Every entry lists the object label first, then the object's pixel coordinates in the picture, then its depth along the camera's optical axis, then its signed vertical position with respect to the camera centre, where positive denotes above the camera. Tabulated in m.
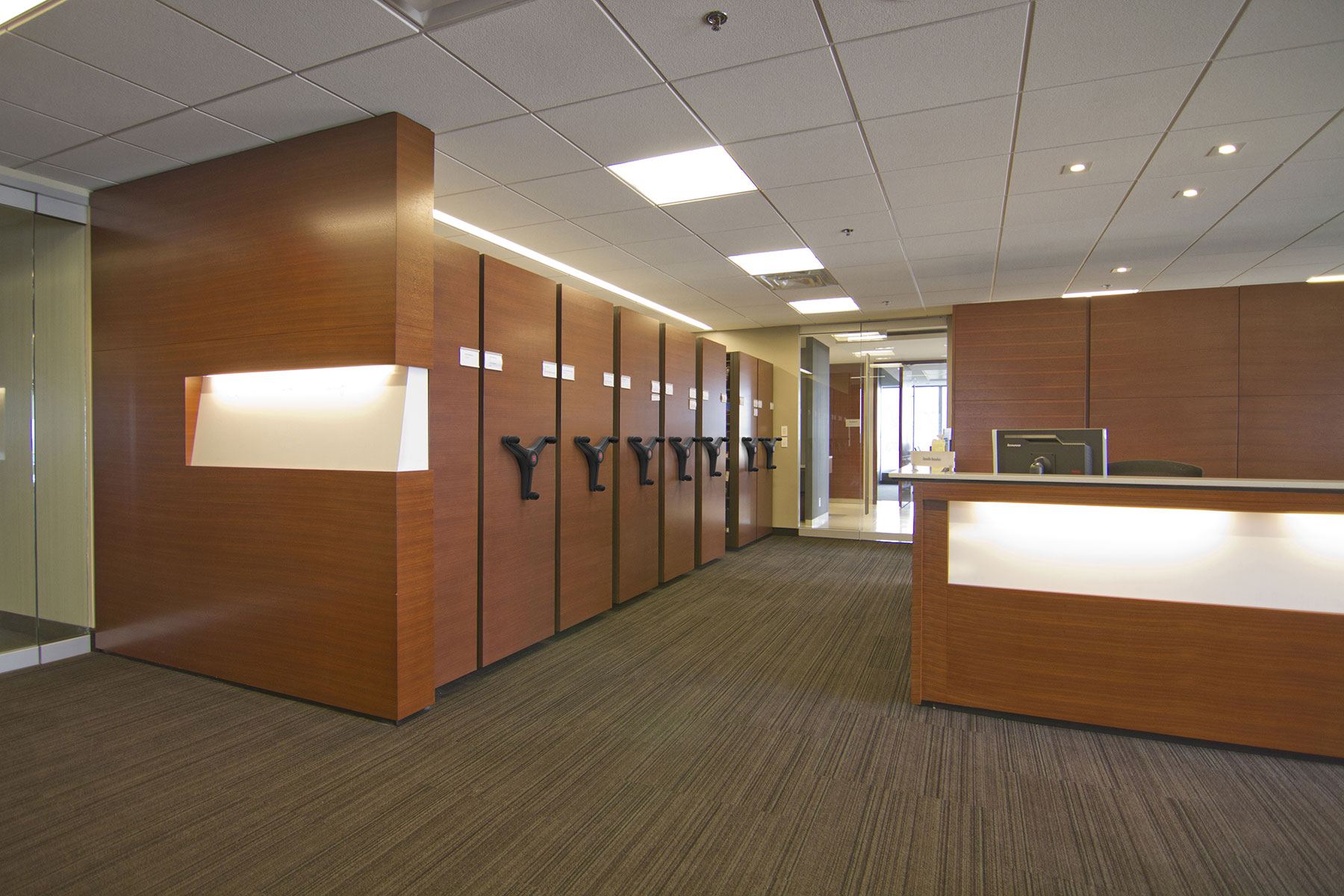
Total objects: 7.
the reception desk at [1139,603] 2.55 -0.70
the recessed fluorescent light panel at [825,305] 7.04 +1.55
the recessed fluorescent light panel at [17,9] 2.20 +1.51
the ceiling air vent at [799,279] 5.88 +1.54
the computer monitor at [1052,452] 3.52 -0.06
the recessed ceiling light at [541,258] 4.50 +1.56
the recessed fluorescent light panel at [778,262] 5.24 +1.54
